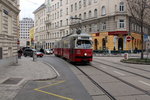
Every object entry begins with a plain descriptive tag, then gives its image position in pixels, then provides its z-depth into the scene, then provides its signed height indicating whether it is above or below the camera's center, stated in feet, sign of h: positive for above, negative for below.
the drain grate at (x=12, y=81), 31.48 -5.54
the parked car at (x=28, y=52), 125.37 -2.55
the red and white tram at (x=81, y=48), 58.59 -0.05
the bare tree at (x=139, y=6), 73.86 +16.70
